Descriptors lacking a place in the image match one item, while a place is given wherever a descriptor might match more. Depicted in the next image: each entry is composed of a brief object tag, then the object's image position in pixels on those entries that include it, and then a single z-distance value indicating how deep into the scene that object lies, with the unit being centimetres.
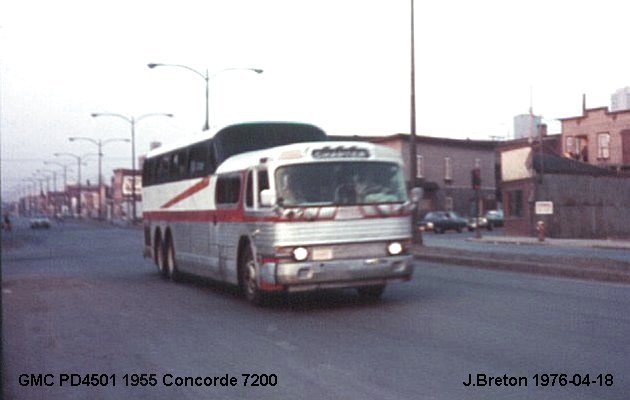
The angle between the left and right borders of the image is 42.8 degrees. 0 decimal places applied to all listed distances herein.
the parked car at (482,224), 6118
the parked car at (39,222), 7875
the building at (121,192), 12262
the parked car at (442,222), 5694
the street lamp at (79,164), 9828
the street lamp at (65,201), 15925
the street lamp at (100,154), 8043
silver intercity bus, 1208
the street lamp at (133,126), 6041
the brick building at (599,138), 4338
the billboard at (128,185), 11902
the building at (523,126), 6975
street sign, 3928
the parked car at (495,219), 6243
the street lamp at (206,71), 3753
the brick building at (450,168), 6856
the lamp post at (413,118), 2852
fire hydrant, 3938
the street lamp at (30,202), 17748
